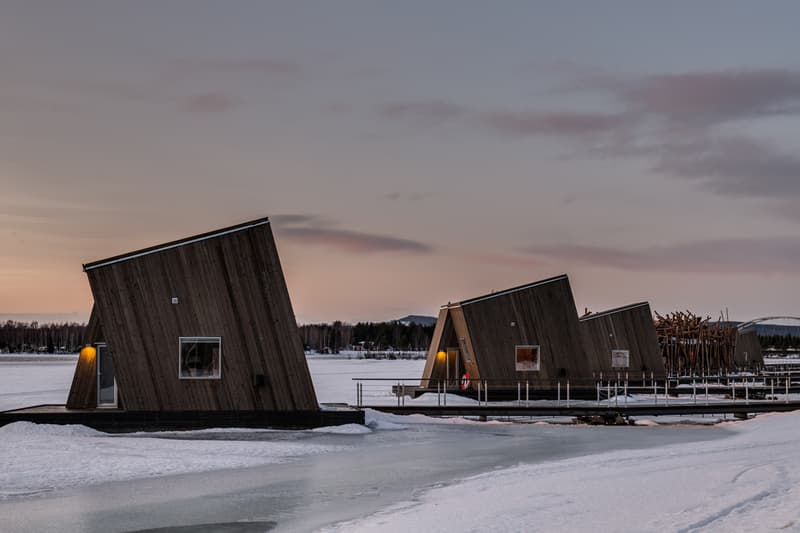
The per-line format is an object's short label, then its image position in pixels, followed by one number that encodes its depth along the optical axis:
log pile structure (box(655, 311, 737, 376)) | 55.72
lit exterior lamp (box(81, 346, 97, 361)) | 25.09
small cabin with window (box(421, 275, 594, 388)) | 35.41
